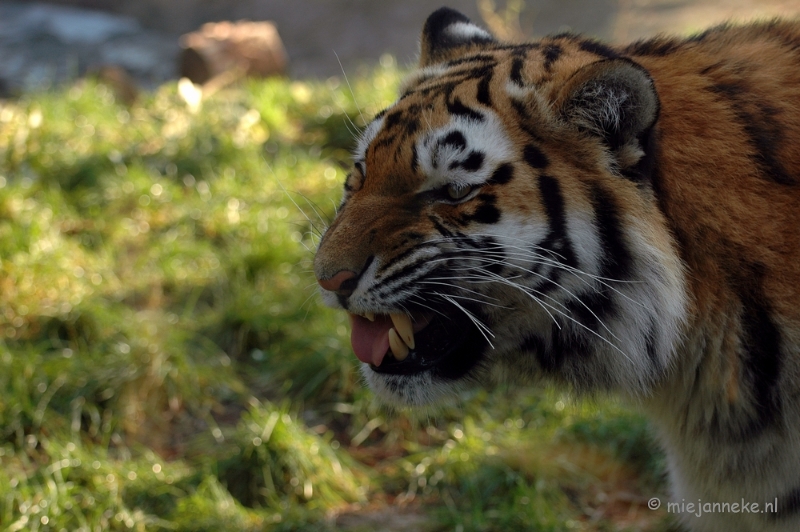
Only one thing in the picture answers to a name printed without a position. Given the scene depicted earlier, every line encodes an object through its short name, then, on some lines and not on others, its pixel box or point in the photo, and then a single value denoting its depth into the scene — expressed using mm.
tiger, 4082
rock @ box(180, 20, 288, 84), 15266
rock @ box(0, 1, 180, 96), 17578
